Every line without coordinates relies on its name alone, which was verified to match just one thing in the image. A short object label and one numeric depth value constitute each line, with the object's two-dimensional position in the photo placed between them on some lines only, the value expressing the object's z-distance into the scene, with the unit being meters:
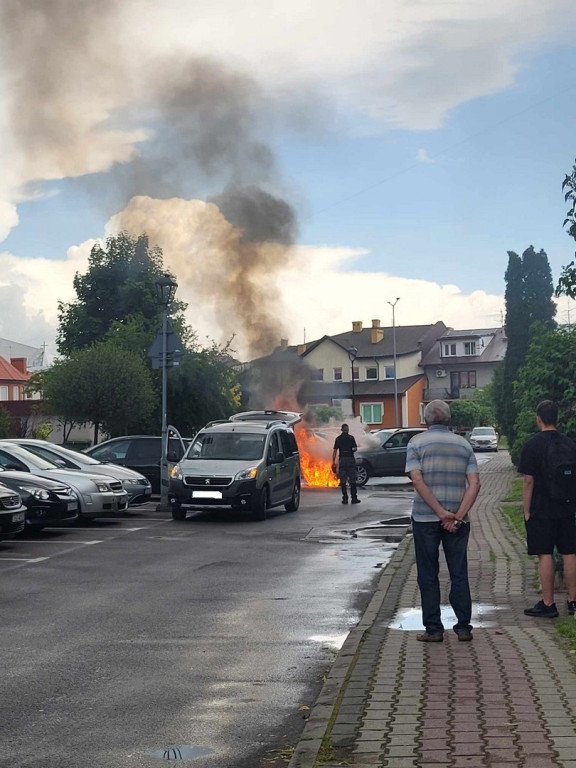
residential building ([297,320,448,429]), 94.69
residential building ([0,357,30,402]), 98.62
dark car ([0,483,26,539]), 15.62
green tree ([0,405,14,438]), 37.59
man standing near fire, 26.01
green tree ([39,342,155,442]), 37.12
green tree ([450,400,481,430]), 88.25
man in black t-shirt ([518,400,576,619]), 8.94
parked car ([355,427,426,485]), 36.47
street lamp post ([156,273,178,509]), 23.52
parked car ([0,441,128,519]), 19.64
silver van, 21.17
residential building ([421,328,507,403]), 102.06
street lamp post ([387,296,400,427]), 83.56
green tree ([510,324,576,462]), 10.65
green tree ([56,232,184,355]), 65.38
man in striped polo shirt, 8.29
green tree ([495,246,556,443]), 45.03
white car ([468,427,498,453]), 71.25
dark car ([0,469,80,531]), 17.91
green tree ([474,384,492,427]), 90.38
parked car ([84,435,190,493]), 27.06
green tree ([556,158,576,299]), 10.08
